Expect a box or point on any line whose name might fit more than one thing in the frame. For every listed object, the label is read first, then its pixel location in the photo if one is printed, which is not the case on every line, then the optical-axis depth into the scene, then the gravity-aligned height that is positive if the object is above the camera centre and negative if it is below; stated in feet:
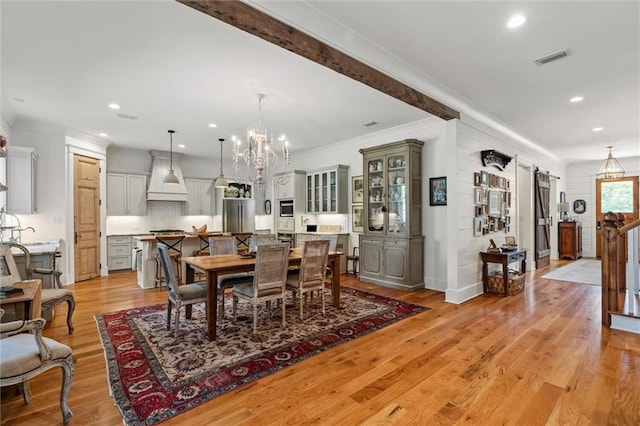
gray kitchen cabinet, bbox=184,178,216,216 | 26.99 +1.56
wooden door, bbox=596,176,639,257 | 27.30 +1.34
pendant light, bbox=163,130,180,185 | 20.01 +2.34
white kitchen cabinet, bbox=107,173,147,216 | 23.15 +1.57
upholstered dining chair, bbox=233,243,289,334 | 10.78 -2.28
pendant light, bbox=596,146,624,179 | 24.99 +3.69
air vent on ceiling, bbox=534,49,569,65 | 10.05 +5.16
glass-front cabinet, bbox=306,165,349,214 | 21.53 +1.70
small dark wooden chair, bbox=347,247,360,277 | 20.63 -2.93
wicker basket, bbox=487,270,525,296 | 15.78 -3.63
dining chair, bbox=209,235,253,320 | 12.25 -2.62
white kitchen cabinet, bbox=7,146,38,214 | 16.05 +1.89
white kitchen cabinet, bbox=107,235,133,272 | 22.38 -2.69
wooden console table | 15.62 -2.40
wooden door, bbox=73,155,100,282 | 19.43 -0.11
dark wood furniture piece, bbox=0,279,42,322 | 7.95 -2.34
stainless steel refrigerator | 27.91 -0.05
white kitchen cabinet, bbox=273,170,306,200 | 24.09 +2.44
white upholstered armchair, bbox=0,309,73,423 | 5.79 -2.74
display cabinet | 16.84 -0.15
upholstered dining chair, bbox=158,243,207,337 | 10.41 -2.68
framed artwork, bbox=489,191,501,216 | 17.54 +0.57
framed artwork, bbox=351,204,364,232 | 21.19 -0.26
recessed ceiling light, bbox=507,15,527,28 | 8.26 +5.20
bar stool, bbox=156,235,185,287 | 17.46 -2.07
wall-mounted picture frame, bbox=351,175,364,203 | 21.03 +1.68
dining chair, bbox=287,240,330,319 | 12.26 -2.25
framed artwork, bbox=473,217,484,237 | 16.00 -0.69
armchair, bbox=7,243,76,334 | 10.61 -2.79
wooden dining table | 10.36 -1.94
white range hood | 24.30 +2.62
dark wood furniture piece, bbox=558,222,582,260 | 27.17 -2.44
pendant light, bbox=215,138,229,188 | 20.85 +2.18
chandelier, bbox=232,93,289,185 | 13.05 +2.84
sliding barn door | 23.18 -0.57
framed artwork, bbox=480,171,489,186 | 16.56 +1.91
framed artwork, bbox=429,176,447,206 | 16.39 +1.19
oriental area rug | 7.25 -4.17
